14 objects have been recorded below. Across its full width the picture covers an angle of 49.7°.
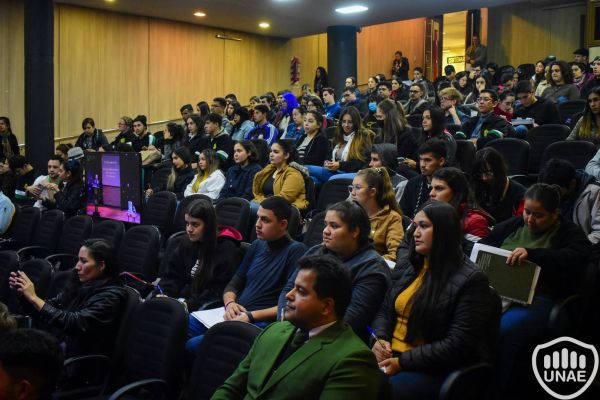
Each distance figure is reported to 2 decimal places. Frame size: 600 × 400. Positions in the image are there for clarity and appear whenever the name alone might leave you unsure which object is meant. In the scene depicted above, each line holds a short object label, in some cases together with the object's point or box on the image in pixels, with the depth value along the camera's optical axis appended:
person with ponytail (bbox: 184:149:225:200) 6.45
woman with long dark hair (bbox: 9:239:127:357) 3.37
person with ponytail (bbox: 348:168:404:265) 3.80
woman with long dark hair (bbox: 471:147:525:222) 4.10
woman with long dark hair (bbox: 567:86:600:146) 5.45
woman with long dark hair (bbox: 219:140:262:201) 6.29
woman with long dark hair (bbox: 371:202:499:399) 2.56
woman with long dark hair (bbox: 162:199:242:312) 3.96
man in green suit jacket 2.08
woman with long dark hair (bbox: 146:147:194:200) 6.98
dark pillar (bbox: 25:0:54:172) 8.73
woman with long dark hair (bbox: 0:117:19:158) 9.84
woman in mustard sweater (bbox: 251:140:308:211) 5.57
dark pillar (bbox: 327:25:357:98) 14.14
